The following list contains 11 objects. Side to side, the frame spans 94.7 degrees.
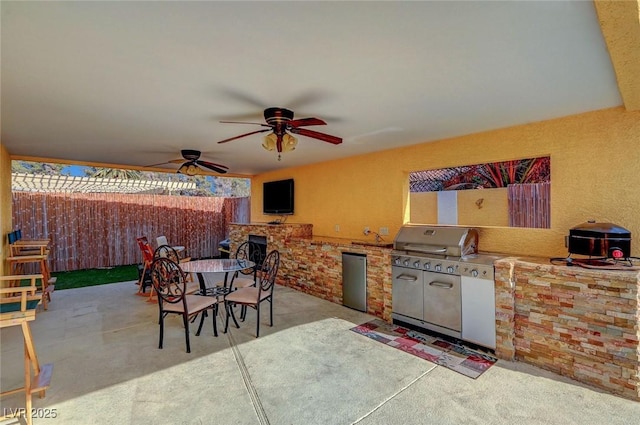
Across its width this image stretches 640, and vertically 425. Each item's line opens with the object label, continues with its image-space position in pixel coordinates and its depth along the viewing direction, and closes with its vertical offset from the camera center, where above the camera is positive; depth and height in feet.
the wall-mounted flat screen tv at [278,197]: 22.20 +1.21
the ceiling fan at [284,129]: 9.20 +2.71
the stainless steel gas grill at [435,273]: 10.59 -2.38
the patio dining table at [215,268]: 12.64 -2.42
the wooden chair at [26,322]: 6.54 -2.34
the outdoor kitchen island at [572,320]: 7.73 -3.28
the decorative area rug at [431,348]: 9.16 -4.84
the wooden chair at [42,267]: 14.25 -2.87
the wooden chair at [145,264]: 16.88 -2.90
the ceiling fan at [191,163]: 15.88 +2.79
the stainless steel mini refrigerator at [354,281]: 14.06 -3.40
